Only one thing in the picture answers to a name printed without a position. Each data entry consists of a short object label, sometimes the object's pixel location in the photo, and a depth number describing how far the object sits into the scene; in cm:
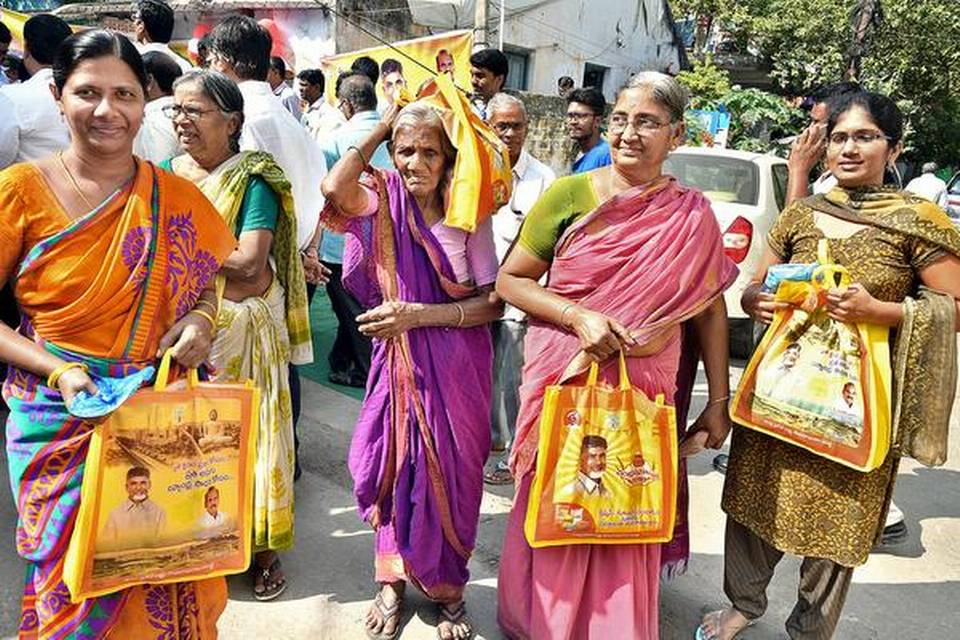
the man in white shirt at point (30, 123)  288
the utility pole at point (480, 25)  1194
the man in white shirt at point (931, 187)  1047
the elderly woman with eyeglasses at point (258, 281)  234
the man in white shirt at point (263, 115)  290
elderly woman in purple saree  229
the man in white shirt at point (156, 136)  300
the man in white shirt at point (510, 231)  344
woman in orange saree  159
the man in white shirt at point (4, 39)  467
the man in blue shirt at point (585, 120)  408
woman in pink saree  203
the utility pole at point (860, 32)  1261
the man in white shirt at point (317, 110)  546
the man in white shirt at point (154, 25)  403
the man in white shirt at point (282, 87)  542
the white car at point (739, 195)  546
